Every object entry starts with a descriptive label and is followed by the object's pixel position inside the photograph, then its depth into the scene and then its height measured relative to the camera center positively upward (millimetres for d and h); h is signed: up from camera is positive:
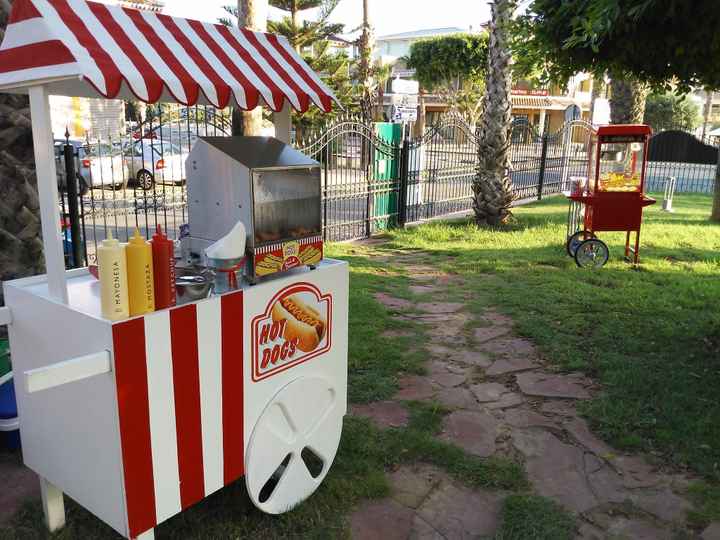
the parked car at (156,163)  12711 -538
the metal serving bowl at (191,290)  2404 -596
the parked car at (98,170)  8660 -587
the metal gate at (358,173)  9281 -548
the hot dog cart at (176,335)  2158 -773
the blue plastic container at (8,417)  3227 -1480
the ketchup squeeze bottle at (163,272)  2273 -497
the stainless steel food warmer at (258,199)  2582 -266
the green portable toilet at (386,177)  10297 -627
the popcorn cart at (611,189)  7590 -590
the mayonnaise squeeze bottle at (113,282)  2125 -502
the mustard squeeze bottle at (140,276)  2189 -496
